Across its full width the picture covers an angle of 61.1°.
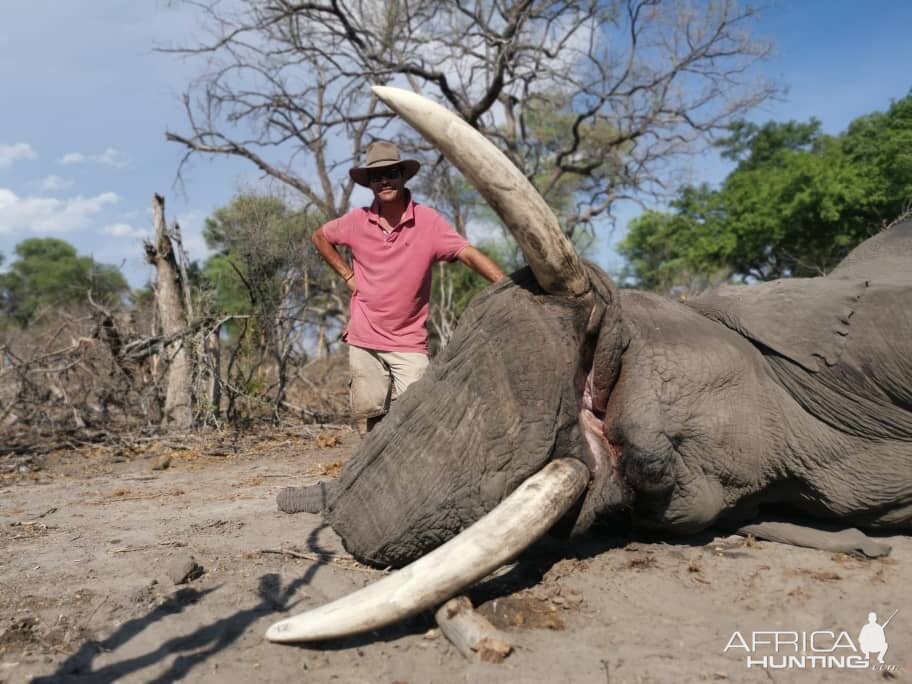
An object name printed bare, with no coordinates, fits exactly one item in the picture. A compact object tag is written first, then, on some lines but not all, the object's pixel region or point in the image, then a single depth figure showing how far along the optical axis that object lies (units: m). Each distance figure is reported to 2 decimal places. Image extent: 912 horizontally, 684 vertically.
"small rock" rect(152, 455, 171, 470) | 6.00
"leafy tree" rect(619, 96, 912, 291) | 17.47
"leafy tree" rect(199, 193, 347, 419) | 8.28
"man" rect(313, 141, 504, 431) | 4.18
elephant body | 2.82
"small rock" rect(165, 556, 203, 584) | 2.96
